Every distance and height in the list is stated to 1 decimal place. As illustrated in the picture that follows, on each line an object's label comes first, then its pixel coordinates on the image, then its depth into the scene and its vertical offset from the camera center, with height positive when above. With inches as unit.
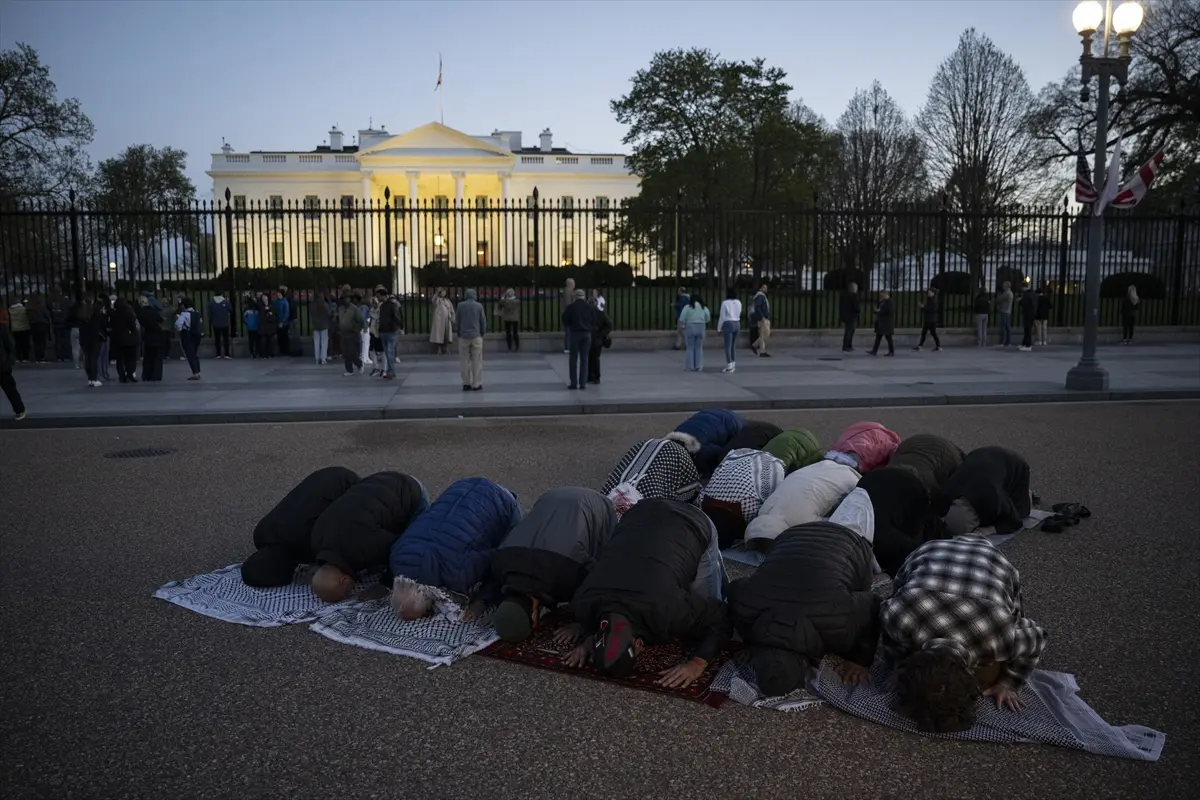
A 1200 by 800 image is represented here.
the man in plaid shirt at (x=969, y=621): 157.9 -51.4
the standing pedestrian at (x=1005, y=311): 869.2 +7.2
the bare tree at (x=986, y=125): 1450.5 +303.7
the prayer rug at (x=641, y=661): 169.5 -66.3
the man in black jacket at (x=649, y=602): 169.0 -51.6
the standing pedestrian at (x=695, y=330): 697.0 -8.1
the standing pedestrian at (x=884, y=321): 802.8 -1.8
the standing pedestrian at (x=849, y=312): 839.7 +6.2
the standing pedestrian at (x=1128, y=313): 888.9 +5.3
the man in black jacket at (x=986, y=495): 257.1 -48.8
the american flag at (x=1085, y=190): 563.5 +76.9
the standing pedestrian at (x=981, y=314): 871.1 +4.4
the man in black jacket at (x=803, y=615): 163.8 -52.4
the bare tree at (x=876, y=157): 1704.0 +301.6
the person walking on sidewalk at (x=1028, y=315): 860.6 +3.4
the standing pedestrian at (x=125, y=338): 629.3 -12.2
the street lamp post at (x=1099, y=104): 532.3 +126.4
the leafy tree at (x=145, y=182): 904.3 +286.2
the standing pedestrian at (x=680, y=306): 885.8 +12.8
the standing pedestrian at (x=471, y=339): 587.5 -12.4
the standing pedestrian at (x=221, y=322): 796.6 -1.8
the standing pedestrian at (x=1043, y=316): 868.0 +2.0
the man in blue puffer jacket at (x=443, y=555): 200.7 -51.0
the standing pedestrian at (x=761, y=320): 815.1 -0.8
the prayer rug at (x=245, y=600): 208.1 -64.9
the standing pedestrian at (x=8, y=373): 462.9 -26.0
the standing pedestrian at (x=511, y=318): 840.9 +1.3
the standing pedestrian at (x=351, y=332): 677.9 -9.1
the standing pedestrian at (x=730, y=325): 705.0 -4.4
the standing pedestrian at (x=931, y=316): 852.4 +2.6
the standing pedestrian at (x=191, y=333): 668.7 -9.3
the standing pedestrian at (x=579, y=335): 590.2 -10.0
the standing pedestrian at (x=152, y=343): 650.8 -16.2
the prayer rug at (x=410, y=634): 188.1 -65.6
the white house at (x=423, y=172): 2778.1 +446.1
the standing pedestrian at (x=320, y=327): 759.1 -5.9
